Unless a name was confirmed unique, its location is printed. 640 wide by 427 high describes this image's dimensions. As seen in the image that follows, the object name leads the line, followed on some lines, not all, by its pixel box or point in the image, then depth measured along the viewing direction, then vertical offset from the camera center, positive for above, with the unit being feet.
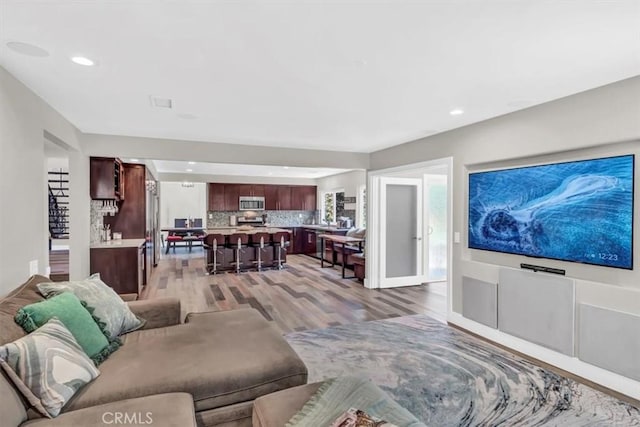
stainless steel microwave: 36.42 +0.91
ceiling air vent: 10.35 +3.46
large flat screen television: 8.87 +0.03
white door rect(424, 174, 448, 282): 22.15 -0.98
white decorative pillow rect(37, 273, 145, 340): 7.68 -2.19
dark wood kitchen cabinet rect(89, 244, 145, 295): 15.71 -2.60
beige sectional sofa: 5.21 -3.10
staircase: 25.08 +0.16
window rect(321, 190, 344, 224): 34.31 +0.75
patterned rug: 7.97 -4.74
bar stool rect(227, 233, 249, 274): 25.73 -2.51
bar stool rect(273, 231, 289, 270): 26.99 -2.55
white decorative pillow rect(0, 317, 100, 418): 5.19 -2.55
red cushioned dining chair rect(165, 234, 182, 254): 35.50 -3.01
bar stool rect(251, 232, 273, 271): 26.53 -2.88
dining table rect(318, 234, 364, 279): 22.48 -1.96
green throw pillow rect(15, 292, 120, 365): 6.28 -2.13
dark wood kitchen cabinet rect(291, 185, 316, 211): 38.27 +1.56
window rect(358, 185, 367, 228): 30.12 +0.33
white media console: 8.63 -3.22
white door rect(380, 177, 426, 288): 20.51 -1.28
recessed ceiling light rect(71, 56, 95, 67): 7.57 +3.42
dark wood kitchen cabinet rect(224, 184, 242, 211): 35.99 +1.63
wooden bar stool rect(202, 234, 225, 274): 25.02 -2.73
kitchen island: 25.36 -2.97
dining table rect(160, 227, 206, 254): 35.94 -2.37
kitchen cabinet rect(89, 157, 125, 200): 16.30 +1.62
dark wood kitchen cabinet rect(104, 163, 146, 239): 20.39 +0.13
